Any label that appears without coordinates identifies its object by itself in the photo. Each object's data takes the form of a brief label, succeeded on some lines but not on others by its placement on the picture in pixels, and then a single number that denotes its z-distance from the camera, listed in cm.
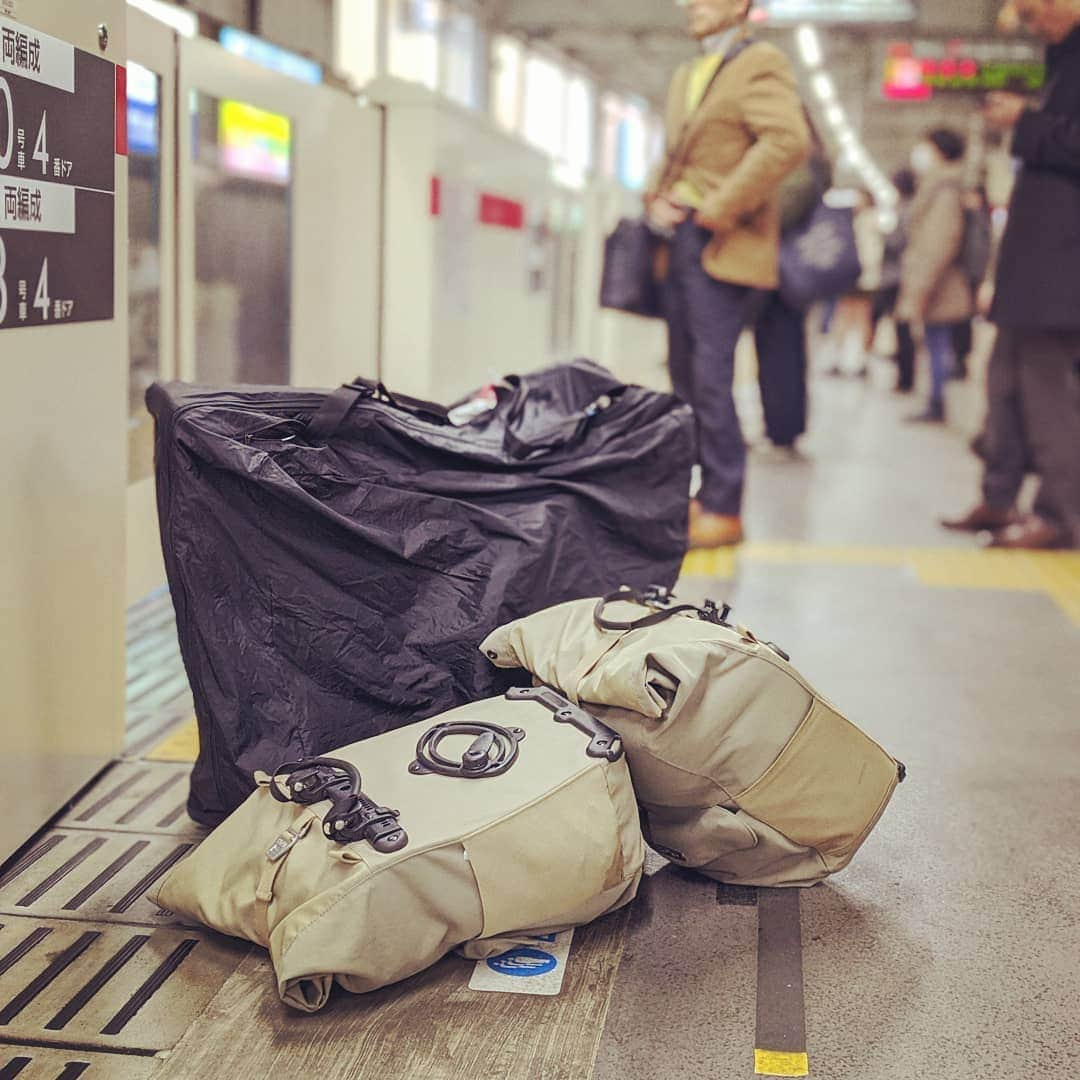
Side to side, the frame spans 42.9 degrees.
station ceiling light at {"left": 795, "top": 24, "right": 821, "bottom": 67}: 1594
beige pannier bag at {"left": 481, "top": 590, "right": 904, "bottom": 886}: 193
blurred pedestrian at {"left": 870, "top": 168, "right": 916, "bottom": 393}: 1012
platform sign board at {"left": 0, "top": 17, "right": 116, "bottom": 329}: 192
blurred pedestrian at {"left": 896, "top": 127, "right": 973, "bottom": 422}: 808
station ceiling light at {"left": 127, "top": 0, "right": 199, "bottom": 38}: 438
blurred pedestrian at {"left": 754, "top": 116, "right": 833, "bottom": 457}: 574
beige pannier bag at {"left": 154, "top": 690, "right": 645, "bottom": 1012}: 167
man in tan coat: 420
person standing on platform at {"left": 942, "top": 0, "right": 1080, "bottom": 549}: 425
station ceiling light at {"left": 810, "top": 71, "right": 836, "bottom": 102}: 2007
